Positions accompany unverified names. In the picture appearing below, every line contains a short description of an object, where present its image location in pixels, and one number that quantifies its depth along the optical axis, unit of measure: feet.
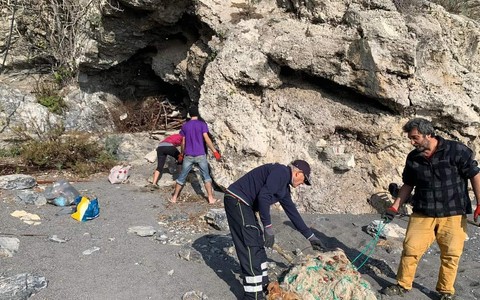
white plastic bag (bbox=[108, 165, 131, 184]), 25.00
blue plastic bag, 19.31
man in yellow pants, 12.54
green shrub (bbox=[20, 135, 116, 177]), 26.19
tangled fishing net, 12.19
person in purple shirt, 21.72
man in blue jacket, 12.59
